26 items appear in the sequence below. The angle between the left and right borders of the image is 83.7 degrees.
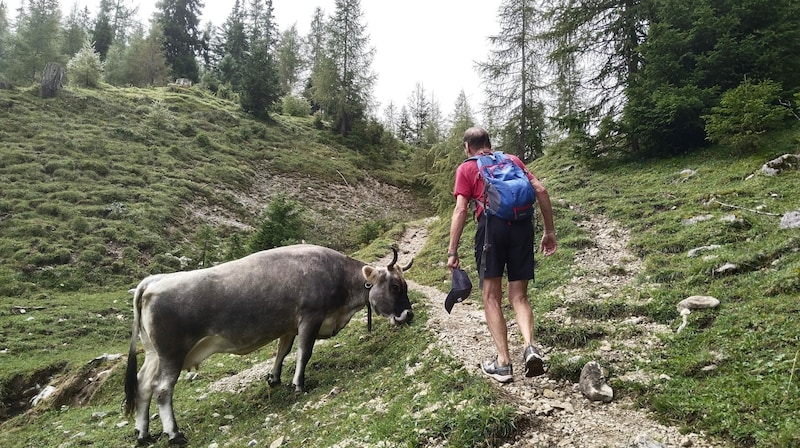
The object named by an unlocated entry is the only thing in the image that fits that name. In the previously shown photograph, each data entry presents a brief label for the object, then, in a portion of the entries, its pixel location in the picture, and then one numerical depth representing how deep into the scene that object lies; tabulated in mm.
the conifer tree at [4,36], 49344
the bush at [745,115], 12250
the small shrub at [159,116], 37469
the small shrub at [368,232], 27969
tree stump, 35906
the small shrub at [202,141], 37253
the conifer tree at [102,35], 66375
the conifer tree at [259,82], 48062
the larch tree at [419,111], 70312
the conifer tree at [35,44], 44656
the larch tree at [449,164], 22062
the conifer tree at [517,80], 23500
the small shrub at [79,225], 21766
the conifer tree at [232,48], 63250
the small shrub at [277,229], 18750
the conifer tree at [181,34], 63638
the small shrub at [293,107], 57031
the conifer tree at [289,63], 69500
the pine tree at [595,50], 17906
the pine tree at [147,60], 56812
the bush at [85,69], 42062
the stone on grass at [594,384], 4441
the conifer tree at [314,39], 65850
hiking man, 4953
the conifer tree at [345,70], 49125
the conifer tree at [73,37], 60094
